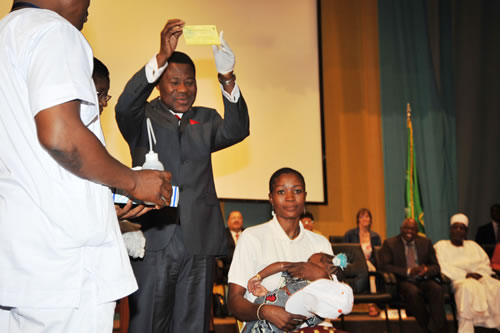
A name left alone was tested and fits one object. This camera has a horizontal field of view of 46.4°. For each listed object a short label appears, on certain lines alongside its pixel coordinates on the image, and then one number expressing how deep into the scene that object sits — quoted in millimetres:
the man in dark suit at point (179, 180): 2732
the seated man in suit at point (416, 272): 6676
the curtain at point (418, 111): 10078
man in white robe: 6891
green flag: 9336
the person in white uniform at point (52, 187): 1439
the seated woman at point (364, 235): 8586
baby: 2891
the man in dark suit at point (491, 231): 9242
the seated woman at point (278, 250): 2879
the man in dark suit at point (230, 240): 6703
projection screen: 7332
